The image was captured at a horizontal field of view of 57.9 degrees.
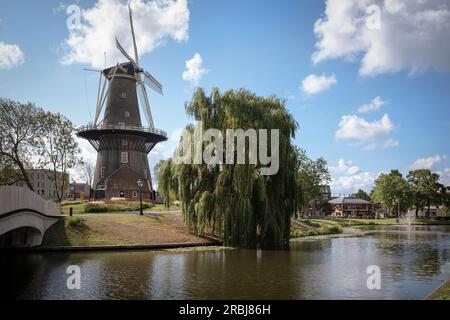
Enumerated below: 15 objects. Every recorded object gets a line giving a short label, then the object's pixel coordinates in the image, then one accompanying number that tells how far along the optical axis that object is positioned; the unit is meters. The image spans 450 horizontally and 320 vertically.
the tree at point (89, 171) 85.30
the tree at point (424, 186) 89.62
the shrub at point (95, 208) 40.03
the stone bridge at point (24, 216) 21.50
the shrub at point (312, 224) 52.84
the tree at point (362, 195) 137.25
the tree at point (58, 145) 39.00
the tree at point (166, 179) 33.25
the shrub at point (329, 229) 48.37
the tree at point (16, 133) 35.94
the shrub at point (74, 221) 30.77
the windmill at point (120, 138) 55.84
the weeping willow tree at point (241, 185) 27.98
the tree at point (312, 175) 67.84
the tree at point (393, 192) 87.56
